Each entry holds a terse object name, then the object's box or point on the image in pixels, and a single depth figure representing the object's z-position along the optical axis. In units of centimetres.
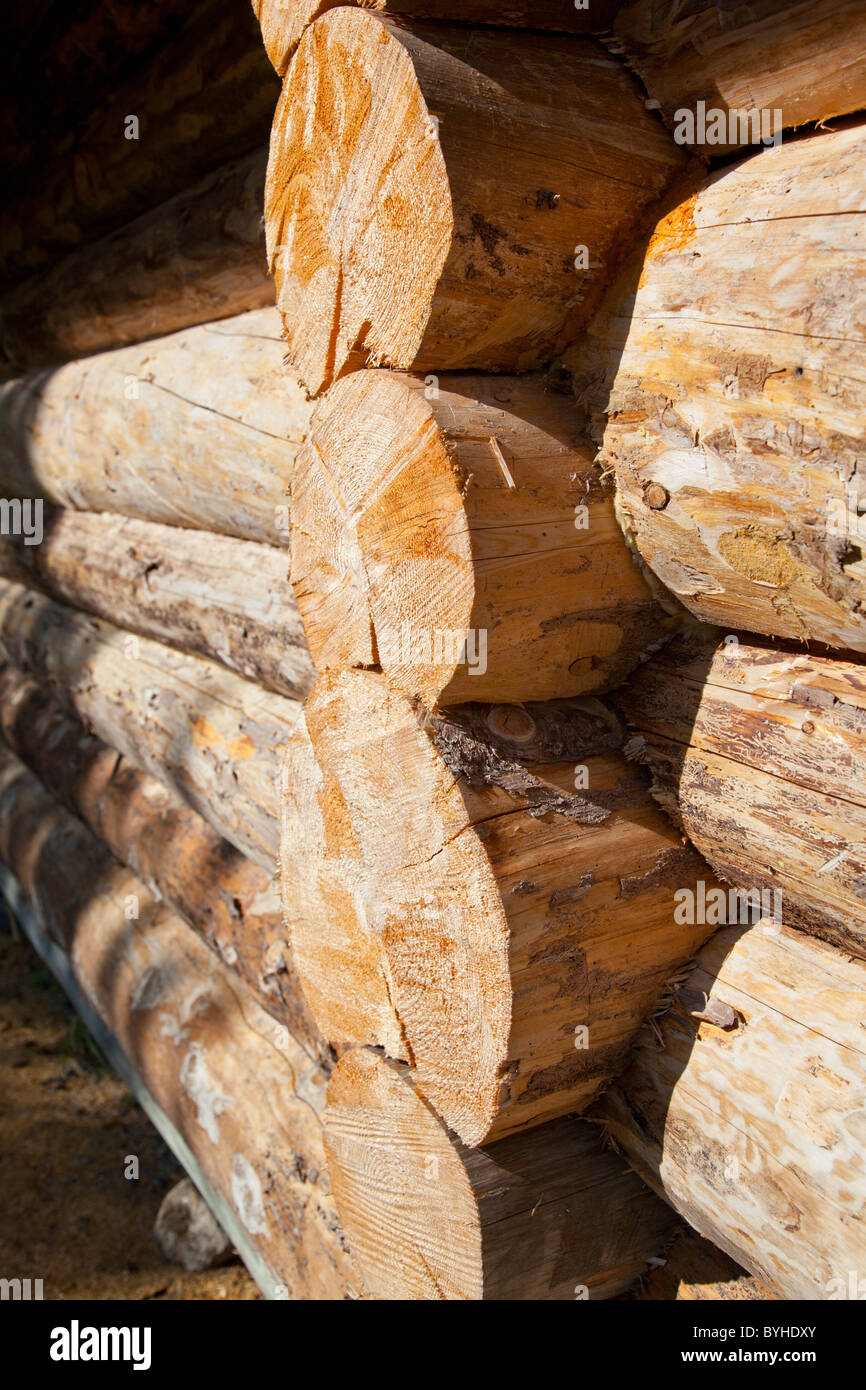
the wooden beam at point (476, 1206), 170
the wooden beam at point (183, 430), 255
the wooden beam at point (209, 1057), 257
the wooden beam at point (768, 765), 129
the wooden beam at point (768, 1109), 132
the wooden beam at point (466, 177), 135
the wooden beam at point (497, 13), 143
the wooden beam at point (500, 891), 149
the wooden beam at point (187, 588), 267
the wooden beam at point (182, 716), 277
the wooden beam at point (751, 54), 118
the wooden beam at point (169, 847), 277
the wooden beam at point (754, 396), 116
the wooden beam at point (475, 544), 142
